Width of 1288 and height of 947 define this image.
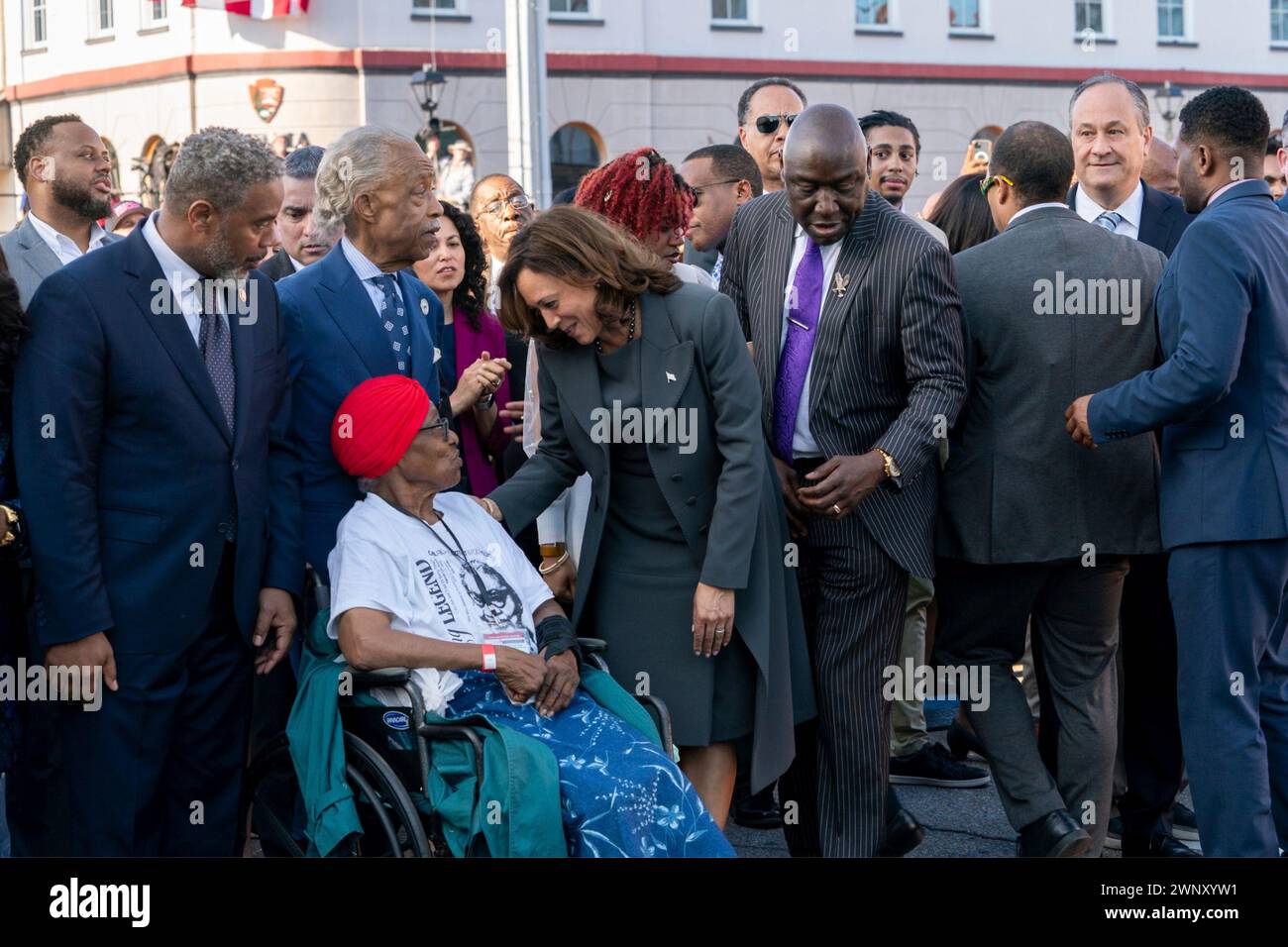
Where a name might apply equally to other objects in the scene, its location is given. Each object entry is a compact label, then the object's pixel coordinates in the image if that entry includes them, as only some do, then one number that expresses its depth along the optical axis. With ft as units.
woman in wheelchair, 12.26
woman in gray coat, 13.47
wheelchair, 11.96
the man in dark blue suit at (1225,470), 14.28
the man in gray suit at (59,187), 18.80
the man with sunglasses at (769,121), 22.25
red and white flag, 78.43
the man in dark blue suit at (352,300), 14.29
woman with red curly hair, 14.82
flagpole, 49.93
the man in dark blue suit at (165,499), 12.42
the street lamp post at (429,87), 70.95
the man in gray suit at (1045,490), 15.21
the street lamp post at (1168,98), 90.68
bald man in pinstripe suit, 14.26
